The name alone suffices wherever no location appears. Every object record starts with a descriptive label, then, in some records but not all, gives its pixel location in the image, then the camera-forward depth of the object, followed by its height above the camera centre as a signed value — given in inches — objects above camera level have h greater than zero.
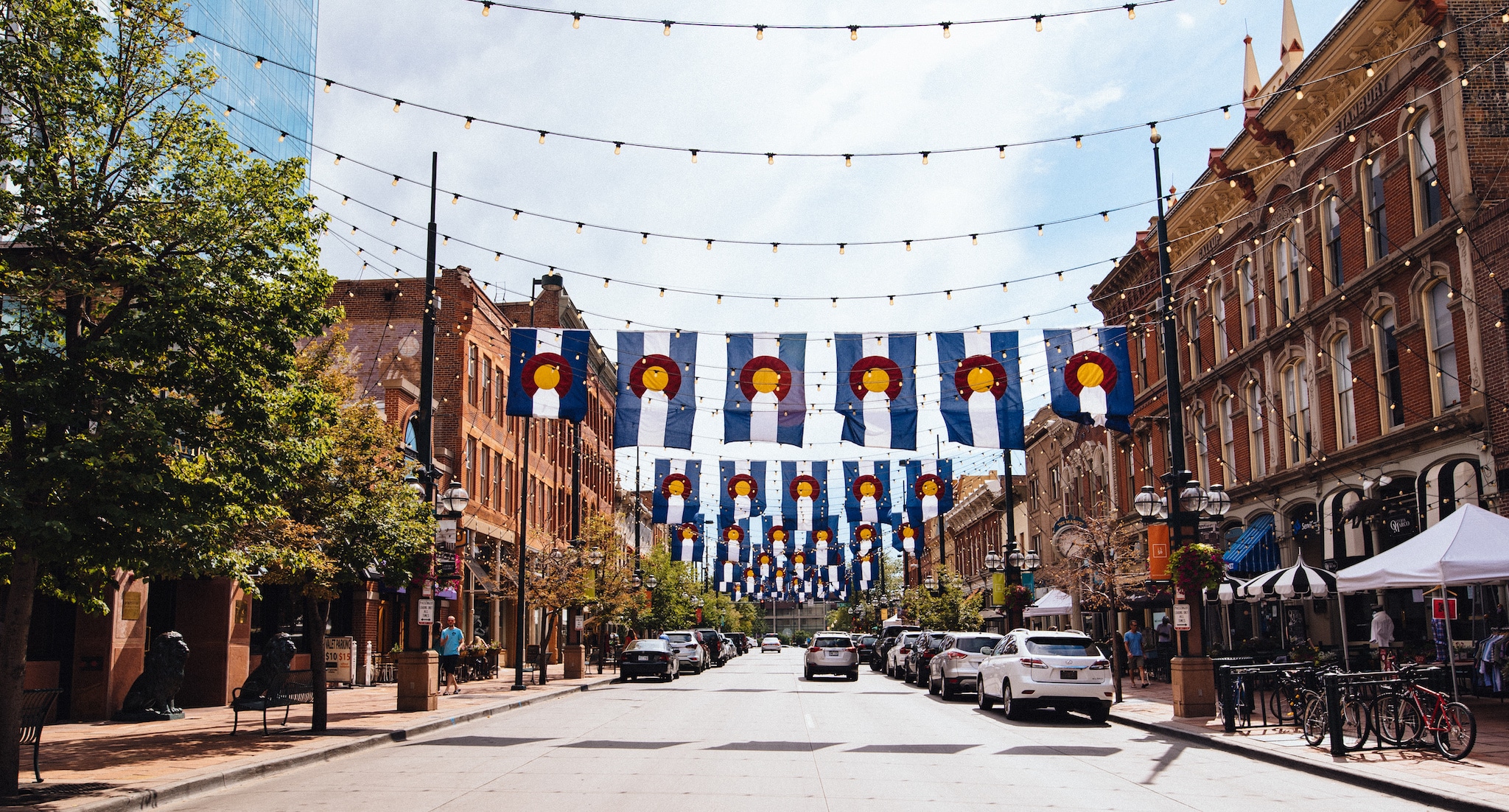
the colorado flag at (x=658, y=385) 1026.1 +179.3
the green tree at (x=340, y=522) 679.1 +43.3
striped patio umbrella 898.1 -1.6
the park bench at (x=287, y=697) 768.3 -70.7
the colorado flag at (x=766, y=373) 1020.5 +186.1
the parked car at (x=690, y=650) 1804.9 -91.3
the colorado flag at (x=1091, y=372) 1018.1 +182.2
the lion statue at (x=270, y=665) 807.1 -46.5
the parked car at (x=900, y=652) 1622.8 -90.7
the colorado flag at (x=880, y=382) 1011.3 +175.6
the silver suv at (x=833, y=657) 1553.9 -88.8
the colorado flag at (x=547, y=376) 1008.9 +184.3
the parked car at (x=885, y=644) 1905.8 -92.3
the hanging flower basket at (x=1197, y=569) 820.6 +9.8
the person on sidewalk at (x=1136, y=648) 1229.1 -66.8
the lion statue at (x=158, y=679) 799.1 -54.1
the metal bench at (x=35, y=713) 472.3 -44.9
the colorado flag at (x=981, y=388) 1009.5 +168.8
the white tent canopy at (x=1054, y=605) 1454.7 -24.5
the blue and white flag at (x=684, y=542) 2169.0 +89.7
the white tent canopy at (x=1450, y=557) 681.0 +12.8
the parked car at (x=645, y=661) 1475.1 -86.7
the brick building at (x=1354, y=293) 876.0 +254.3
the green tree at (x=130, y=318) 427.2 +110.1
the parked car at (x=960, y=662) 1087.0 -70.0
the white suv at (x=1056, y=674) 808.9 -61.3
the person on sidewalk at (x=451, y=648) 1071.0 -47.9
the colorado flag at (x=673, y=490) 1685.5 +143.4
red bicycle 536.1 -65.0
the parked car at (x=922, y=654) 1380.4 -80.0
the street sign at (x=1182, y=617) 811.0 -23.5
